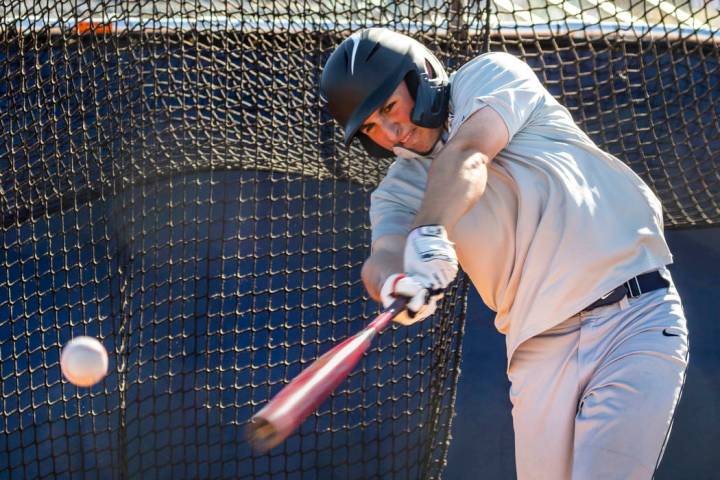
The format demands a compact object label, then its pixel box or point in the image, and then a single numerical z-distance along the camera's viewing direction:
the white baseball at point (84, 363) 5.92
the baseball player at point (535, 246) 4.63
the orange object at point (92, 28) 8.61
